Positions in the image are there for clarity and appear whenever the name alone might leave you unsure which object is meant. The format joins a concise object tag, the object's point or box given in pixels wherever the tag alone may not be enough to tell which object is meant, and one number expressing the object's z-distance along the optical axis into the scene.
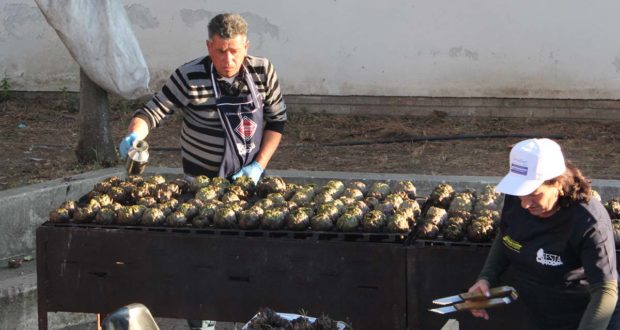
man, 5.56
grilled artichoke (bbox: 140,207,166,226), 4.92
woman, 3.53
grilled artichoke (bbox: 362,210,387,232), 4.68
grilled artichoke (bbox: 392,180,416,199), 5.38
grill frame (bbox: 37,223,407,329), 4.58
